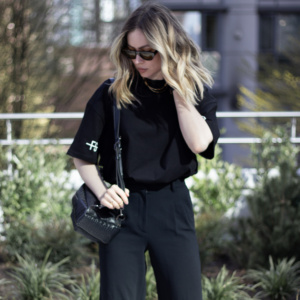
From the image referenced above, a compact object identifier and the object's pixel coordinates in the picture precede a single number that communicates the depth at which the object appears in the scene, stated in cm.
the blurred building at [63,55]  954
